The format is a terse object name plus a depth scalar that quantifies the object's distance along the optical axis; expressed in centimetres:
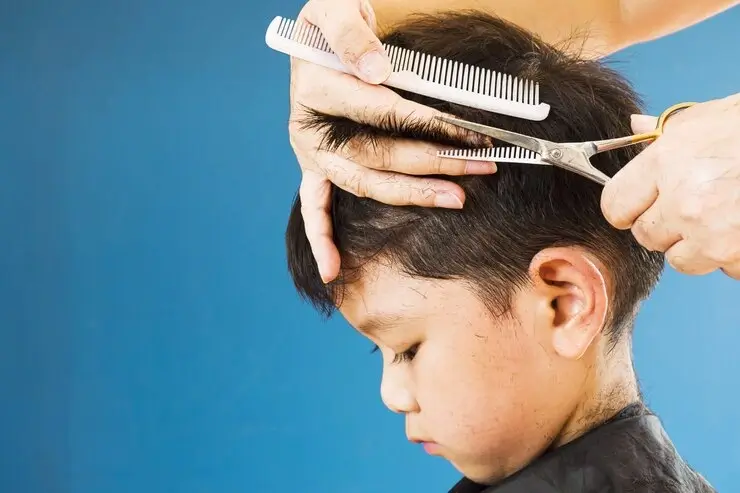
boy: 90
